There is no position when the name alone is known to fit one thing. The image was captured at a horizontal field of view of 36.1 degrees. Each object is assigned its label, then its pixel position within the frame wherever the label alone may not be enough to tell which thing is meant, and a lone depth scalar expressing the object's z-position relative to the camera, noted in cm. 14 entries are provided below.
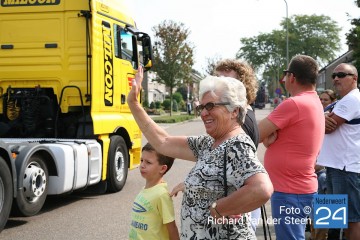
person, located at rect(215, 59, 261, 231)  374
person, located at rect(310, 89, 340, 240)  552
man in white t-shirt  495
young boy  366
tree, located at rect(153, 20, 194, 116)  4647
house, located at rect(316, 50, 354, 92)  7792
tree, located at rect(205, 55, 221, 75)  7160
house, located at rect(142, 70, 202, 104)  8026
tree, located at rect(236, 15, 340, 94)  8194
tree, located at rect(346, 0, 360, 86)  3516
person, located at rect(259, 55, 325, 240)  386
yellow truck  899
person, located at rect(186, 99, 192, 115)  5470
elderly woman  253
